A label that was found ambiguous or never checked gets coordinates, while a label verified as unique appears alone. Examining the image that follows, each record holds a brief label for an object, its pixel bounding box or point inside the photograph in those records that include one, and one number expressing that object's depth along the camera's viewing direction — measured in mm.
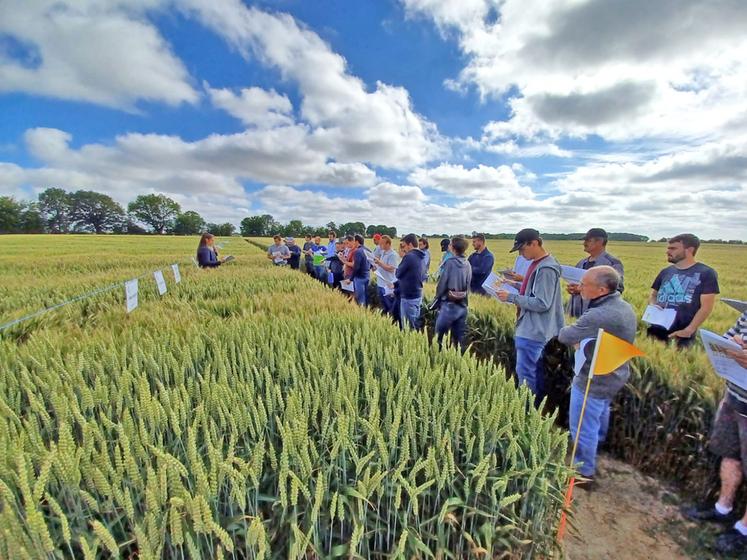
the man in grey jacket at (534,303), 3686
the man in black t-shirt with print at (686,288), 4000
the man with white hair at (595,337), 2885
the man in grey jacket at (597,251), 4441
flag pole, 1600
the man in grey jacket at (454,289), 5113
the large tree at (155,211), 110625
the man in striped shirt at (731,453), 2457
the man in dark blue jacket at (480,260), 7582
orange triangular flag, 2367
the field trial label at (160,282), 5316
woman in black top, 9764
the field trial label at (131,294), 3979
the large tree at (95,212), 100250
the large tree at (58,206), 95562
